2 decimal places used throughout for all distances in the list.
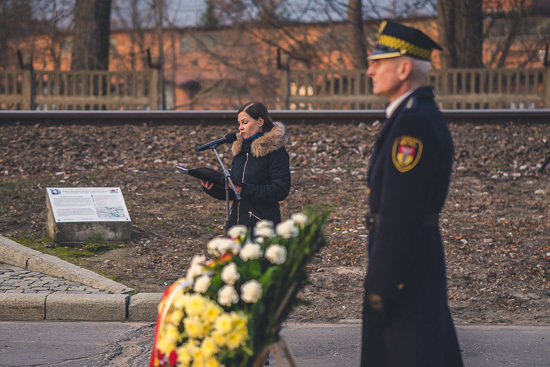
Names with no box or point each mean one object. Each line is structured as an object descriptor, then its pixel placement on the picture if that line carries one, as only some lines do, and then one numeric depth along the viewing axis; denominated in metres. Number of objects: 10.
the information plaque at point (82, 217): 15.26
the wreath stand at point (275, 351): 5.11
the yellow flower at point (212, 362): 5.04
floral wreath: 4.97
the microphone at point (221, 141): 9.46
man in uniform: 5.13
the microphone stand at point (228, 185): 8.95
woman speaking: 9.26
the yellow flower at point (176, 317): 5.21
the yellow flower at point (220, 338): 4.93
